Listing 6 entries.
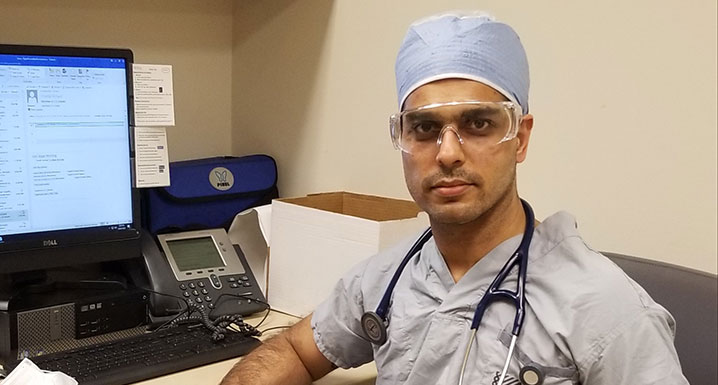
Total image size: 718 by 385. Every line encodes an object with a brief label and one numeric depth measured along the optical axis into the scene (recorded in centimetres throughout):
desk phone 164
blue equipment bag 182
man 103
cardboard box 158
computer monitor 146
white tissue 117
